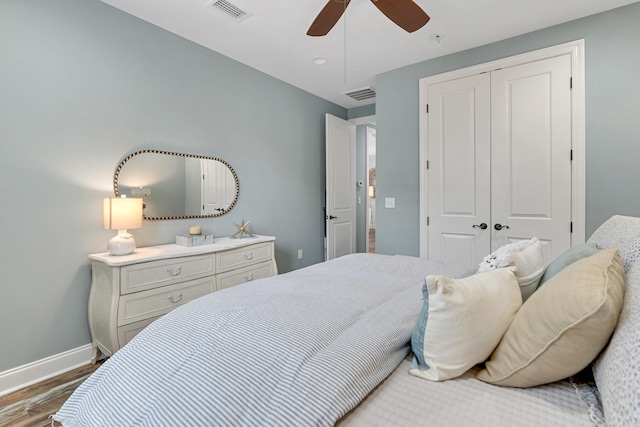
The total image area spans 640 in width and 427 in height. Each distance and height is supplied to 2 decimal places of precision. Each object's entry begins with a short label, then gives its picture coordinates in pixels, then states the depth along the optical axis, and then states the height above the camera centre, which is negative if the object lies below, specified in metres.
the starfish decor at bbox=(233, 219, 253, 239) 3.11 -0.25
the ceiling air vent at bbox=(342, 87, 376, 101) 4.05 +1.59
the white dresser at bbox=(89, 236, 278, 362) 2.00 -0.56
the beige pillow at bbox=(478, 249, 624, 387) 0.67 -0.30
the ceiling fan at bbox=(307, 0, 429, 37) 1.91 +1.30
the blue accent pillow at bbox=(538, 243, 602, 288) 1.03 -0.19
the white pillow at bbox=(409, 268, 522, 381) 0.83 -0.34
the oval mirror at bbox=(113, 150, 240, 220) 2.45 +0.23
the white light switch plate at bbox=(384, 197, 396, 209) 3.50 +0.05
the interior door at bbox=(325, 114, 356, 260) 4.28 +0.30
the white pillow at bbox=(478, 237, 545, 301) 1.07 -0.21
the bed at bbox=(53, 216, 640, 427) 0.67 -0.44
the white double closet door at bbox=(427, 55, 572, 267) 2.62 +0.43
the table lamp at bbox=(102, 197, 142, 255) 2.11 -0.07
